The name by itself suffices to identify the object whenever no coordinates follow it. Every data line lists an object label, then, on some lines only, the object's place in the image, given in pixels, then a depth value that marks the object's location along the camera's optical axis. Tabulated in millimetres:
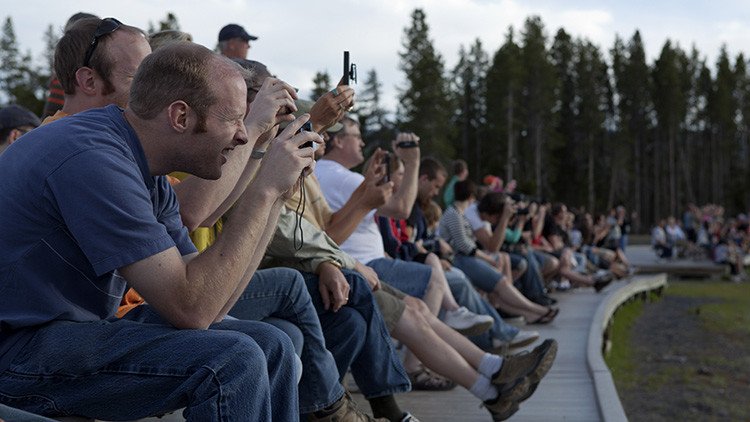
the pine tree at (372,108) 74188
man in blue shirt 2330
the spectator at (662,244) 34312
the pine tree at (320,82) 65188
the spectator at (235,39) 6289
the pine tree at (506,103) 63031
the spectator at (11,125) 5254
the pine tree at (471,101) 70438
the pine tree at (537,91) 64812
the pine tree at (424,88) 59844
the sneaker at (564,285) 14906
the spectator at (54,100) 4777
